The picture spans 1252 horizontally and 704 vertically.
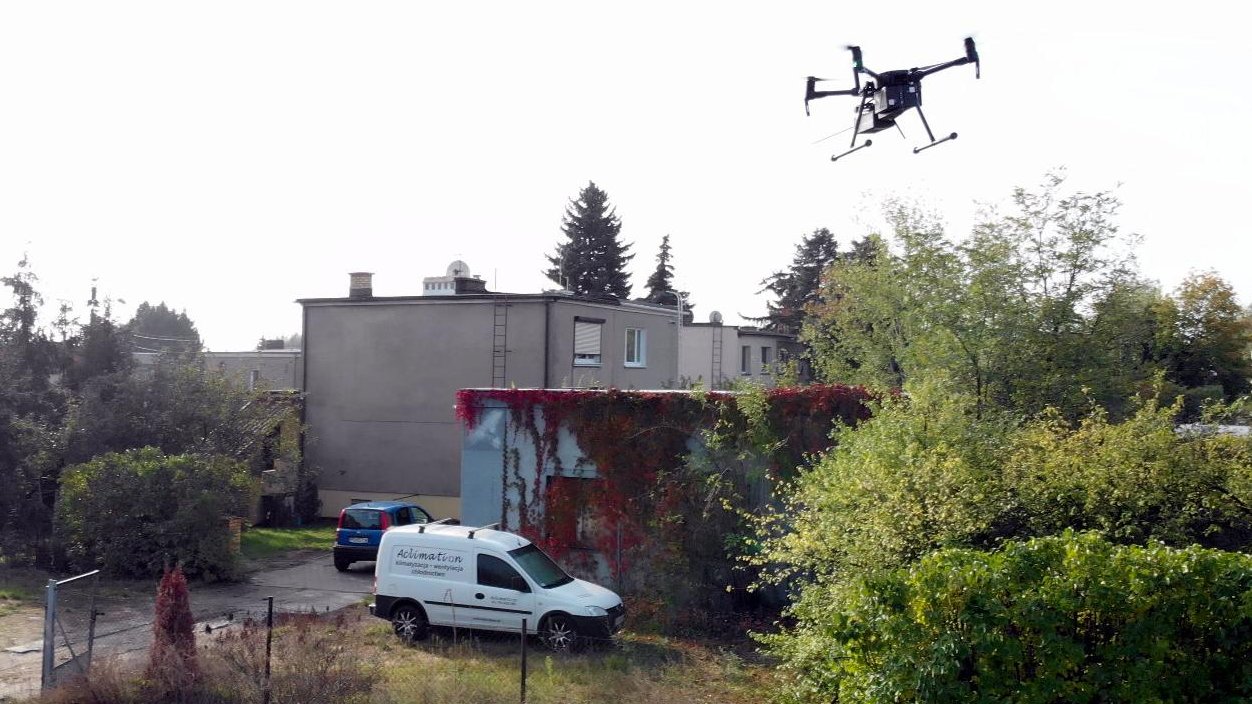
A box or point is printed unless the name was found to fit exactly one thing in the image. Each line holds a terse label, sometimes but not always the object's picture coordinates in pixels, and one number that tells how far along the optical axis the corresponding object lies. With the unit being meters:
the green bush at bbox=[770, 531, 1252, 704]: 7.70
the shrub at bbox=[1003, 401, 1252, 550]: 9.81
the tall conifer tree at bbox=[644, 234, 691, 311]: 63.16
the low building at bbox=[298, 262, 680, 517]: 28.88
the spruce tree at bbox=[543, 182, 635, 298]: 59.75
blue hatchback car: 21.92
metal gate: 11.52
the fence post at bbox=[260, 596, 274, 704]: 10.79
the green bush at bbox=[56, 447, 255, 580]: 21.06
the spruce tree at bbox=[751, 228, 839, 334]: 61.12
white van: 15.35
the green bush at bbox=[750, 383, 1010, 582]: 10.05
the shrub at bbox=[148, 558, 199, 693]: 11.10
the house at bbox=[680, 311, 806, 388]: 43.94
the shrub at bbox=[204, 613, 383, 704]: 10.87
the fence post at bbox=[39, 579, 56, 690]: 11.44
